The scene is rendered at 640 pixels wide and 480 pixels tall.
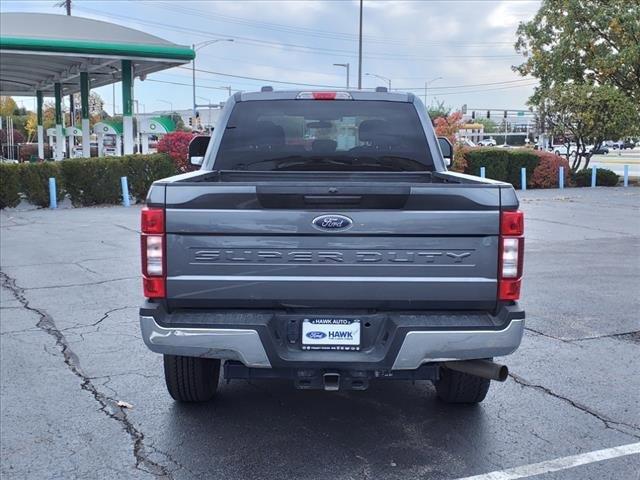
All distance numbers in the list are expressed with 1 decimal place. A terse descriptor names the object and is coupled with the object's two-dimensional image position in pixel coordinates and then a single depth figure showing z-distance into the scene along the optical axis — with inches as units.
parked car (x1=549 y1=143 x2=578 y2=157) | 1160.3
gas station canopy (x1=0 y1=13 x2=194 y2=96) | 928.9
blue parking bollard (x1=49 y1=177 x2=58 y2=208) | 714.8
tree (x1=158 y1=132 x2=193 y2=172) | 836.0
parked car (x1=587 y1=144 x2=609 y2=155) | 1130.2
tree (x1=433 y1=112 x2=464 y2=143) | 1077.8
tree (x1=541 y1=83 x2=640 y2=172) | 1069.1
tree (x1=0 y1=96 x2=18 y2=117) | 3440.7
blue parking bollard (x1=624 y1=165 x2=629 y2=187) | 1123.6
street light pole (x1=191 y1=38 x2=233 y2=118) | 2613.2
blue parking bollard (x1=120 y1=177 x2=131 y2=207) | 759.1
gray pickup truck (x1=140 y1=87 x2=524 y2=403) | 145.3
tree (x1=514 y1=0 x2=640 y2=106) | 1097.4
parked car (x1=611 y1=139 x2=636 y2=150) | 1149.1
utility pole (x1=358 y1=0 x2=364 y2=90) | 1413.6
